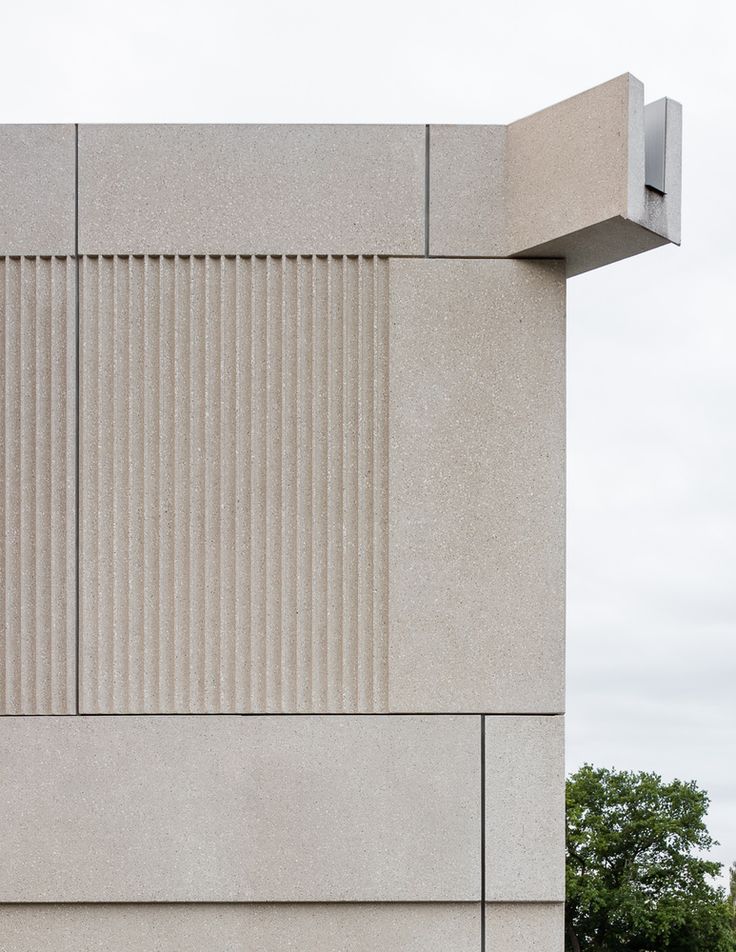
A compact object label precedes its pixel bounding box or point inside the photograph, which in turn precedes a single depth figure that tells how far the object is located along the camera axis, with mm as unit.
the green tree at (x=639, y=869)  30578
